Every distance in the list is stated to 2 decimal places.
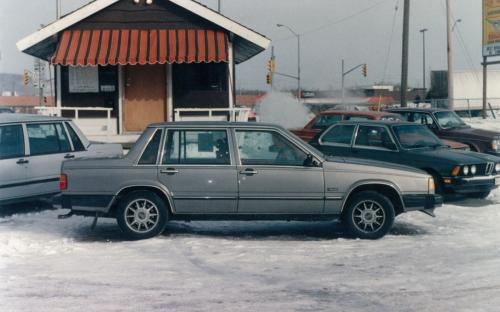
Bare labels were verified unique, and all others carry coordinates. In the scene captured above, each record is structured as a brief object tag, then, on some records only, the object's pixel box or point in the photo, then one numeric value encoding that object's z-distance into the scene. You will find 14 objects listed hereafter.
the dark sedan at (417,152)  11.11
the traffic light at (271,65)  44.06
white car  10.12
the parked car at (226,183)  8.42
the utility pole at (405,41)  26.06
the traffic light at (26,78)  43.83
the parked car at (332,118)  14.85
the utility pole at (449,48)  31.28
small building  16.58
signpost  36.53
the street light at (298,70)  60.10
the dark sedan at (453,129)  14.98
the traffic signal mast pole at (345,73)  52.08
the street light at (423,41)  72.56
